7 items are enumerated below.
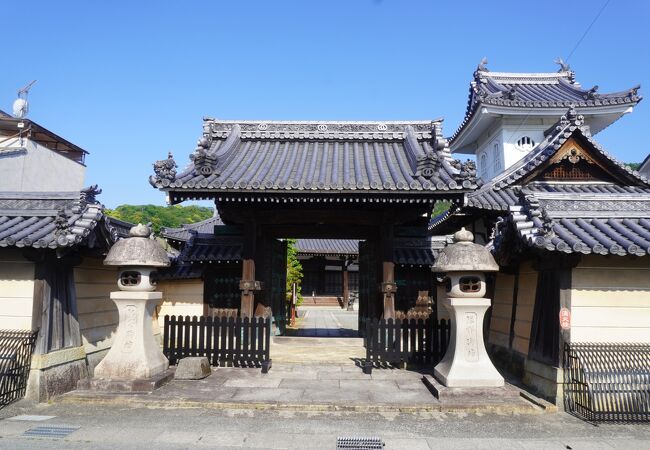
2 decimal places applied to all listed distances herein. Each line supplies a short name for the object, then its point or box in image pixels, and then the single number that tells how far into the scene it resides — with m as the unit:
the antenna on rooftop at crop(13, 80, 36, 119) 32.09
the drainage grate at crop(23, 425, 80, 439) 6.03
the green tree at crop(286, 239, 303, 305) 24.00
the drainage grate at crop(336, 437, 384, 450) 5.74
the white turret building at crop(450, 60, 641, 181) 20.36
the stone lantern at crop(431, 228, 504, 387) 7.82
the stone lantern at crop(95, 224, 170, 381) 8.25
